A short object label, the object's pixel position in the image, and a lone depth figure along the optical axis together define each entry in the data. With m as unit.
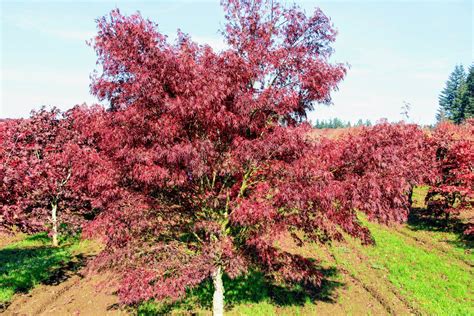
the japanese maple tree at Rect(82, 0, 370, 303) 6.61
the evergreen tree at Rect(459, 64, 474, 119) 78.31
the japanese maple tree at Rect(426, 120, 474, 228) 19.30
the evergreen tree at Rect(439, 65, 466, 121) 102.44
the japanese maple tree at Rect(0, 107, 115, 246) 8.10
